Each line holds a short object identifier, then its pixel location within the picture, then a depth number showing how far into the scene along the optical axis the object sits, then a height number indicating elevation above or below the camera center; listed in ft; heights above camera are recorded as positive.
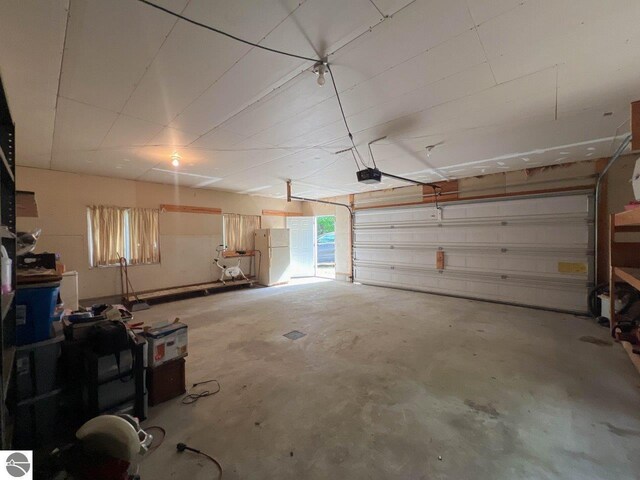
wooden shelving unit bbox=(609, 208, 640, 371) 11.24 -1.09
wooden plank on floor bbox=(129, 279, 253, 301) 17.94 -3.99
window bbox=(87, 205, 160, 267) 17.16 +0.23
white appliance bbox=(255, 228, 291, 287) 24.48 -1.84
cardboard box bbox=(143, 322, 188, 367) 7.20 -2.99
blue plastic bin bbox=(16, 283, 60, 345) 5.65 -1.62
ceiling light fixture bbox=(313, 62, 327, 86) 6.26 +4.05
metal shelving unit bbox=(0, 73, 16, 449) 4.76 +0.65
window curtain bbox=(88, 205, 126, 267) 17.11 +0.30
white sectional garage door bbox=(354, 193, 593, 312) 14.97 -1.05
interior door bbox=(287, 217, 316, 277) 28.68 -0.89
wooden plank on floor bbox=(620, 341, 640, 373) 8.65 -4.33
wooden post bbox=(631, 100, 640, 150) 5.67 +2.39
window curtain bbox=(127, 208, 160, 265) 18.67 +0.22
